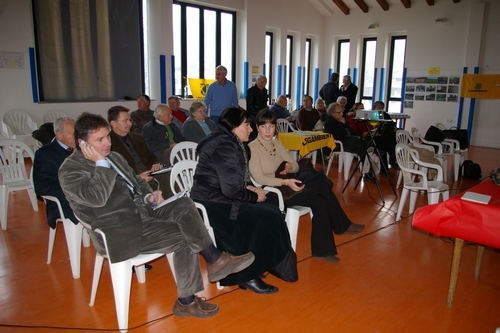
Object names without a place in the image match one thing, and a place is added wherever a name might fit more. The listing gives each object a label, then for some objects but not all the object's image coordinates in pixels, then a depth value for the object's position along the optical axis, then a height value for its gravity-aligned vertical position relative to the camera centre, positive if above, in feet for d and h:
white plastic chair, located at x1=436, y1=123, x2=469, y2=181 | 18.85 -2.56
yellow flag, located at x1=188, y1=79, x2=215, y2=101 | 27.84 +0.97
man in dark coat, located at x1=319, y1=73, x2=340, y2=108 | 26.66 +0.92
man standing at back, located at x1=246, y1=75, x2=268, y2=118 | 21.31 +0.29
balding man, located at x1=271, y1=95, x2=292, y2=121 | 23.95 -0.35
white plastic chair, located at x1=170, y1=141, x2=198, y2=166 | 11.49 -1.60
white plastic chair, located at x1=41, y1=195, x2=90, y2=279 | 8.42 -3.05
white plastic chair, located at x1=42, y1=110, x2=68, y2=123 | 20.35 -0.85
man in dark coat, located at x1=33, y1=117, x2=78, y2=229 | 8.52 -1.52
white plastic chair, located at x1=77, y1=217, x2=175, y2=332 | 6.57 -3.05
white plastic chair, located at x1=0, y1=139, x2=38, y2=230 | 11.45 -2.46
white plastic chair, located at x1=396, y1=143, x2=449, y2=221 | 12.03 -2.55
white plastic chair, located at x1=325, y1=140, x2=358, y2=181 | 18.17 -2.56
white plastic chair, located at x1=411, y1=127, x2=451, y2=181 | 17.41 -2.14
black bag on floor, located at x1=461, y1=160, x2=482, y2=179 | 18.81 -3.21
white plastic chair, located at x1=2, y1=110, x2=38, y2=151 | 18.80 -1.39
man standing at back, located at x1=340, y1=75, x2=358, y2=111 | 26.96 +0.88
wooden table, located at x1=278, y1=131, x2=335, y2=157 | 16.10 -1.65
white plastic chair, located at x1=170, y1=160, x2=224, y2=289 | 9.21 -1.79
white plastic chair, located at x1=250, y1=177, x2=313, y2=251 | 9.34 -2.70
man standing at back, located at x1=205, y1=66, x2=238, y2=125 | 20.24 +0.35
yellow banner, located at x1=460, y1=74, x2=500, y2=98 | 28.58 +1.47
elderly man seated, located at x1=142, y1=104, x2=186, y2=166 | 13.80 -1.13
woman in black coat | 7.81 -2.26
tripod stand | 13.72 -1.14
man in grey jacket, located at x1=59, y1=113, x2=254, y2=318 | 6.44 -2.14
